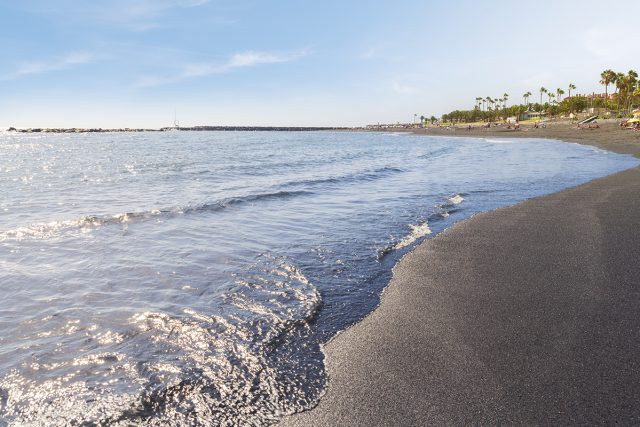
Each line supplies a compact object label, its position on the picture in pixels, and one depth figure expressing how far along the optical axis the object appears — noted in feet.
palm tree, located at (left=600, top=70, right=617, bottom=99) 379.98
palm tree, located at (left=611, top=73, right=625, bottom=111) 366.22
